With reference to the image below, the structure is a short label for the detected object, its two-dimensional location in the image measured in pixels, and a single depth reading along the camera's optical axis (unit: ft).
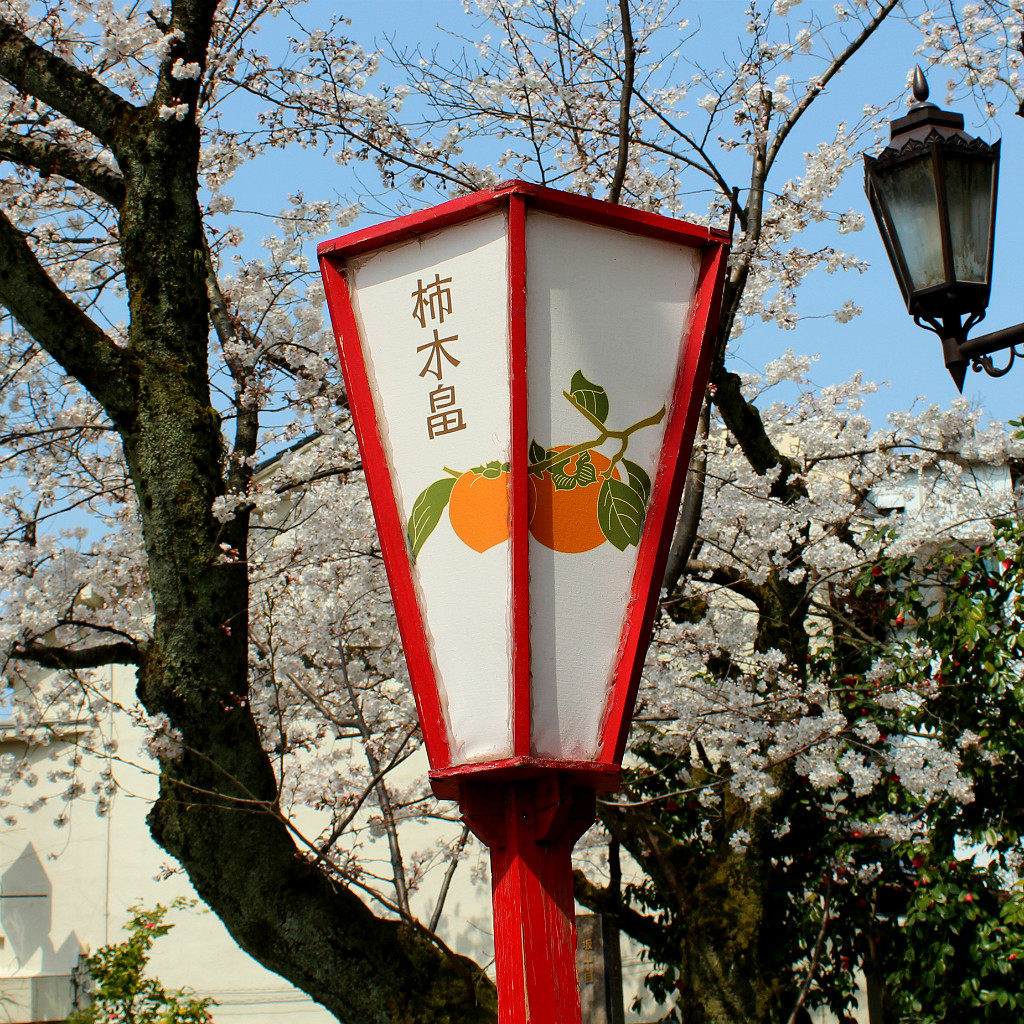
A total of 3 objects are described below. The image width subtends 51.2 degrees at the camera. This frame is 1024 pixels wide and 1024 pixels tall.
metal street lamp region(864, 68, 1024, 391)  9.81
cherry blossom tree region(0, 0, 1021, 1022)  15.35
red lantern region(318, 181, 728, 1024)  7.54
